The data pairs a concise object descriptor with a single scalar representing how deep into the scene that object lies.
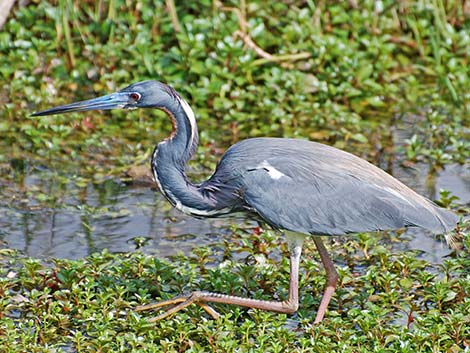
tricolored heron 10.56
